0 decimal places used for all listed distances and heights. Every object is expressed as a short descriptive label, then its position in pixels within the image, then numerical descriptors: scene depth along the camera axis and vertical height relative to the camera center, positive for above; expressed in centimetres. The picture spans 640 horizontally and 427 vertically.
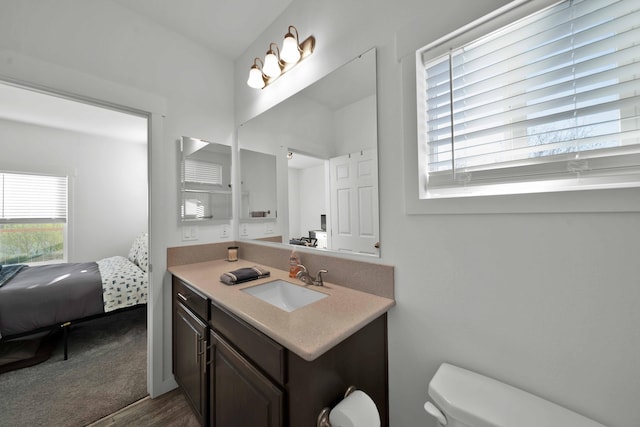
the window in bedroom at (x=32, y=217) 320 +4
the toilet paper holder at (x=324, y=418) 76 -67
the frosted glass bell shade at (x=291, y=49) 137 +99
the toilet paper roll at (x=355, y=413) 73 -64
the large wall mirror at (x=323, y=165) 113 +30
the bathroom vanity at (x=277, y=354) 75 -53
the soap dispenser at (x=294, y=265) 141 -30
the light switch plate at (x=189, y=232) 179 -12
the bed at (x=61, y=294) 199 -71
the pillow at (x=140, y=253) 316 -50
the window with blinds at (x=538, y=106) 64 +34
